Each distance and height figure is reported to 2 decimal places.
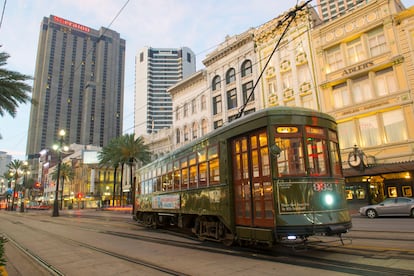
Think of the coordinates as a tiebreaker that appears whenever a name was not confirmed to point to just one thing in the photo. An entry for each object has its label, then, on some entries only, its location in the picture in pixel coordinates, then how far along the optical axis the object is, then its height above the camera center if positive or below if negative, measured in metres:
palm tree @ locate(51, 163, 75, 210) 69.29 +7.67
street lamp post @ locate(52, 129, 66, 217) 32.91 +0.21
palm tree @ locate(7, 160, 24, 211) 70.12 +9.89
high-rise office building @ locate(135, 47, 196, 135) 136.38 +56.42
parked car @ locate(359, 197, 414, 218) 15.86 -0.85
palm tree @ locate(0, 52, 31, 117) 14.56 +5.87
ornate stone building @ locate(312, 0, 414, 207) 20.33 +7.06
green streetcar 6.61 +0.44
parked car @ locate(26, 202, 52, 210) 65.24 -0.18
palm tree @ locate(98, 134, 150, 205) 42.34 +7.38
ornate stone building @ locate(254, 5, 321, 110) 26.25 +12.15
